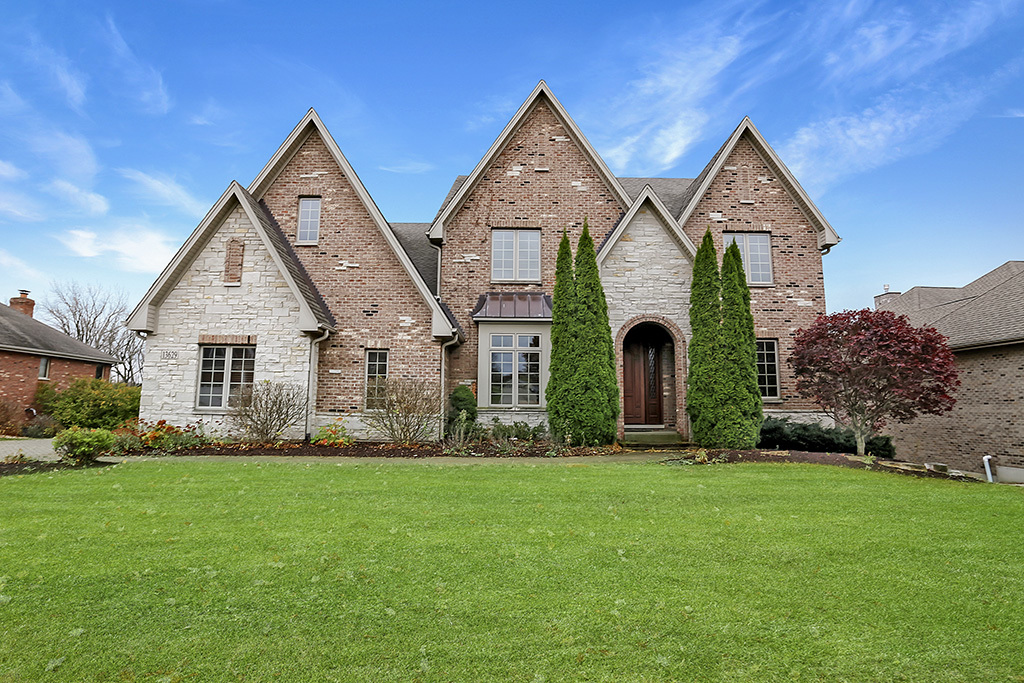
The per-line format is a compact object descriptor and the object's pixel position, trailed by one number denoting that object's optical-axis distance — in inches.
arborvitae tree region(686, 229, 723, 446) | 509.9
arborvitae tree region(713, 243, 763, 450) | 499.8
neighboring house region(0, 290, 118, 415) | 901.8
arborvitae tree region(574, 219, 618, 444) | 520.1
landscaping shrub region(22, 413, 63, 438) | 755.4
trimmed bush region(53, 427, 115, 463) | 428.1
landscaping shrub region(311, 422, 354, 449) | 527.5
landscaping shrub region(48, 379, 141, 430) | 755.4
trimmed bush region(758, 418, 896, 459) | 540.4
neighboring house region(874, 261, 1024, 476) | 553.6
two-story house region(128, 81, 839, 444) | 558.9
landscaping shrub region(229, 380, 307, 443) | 525.0
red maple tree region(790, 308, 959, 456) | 458.9
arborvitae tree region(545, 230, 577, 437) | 527.2
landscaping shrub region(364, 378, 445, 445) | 523.8
